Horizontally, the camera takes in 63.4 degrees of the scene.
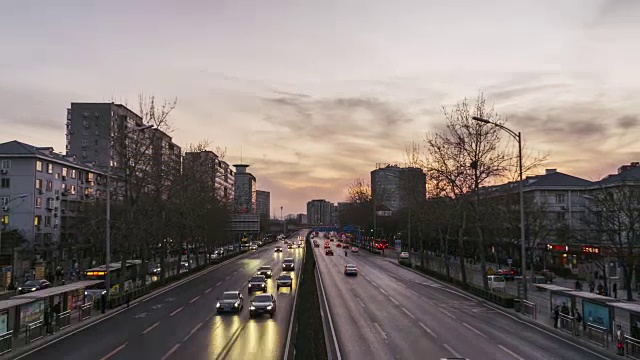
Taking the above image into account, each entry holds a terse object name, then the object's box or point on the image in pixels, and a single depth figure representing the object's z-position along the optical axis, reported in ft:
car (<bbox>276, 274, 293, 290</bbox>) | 155.44
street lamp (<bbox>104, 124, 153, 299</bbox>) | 116.37
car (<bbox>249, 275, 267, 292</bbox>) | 142.82
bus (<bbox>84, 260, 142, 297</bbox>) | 145.11
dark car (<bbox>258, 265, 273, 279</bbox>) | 187.11
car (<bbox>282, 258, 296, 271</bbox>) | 207.22
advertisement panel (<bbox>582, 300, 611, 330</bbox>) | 81.56
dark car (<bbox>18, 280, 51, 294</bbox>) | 155.05
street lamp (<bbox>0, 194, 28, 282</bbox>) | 221.87
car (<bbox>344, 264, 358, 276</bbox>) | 194.08
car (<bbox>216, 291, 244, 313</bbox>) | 107.45
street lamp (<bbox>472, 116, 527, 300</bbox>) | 111.99
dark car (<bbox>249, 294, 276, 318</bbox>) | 102.32
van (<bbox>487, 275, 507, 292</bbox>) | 168.87
